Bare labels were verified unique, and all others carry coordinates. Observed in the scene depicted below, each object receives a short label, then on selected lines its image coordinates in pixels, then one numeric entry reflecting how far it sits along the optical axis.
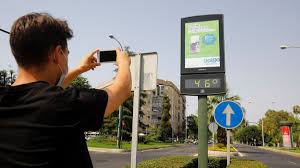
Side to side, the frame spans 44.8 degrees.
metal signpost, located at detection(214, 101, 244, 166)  9.44
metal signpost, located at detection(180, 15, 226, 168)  8.13
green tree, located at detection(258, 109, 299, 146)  85.19
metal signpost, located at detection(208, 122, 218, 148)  23.37
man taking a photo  1.47
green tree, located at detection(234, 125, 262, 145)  111.19
